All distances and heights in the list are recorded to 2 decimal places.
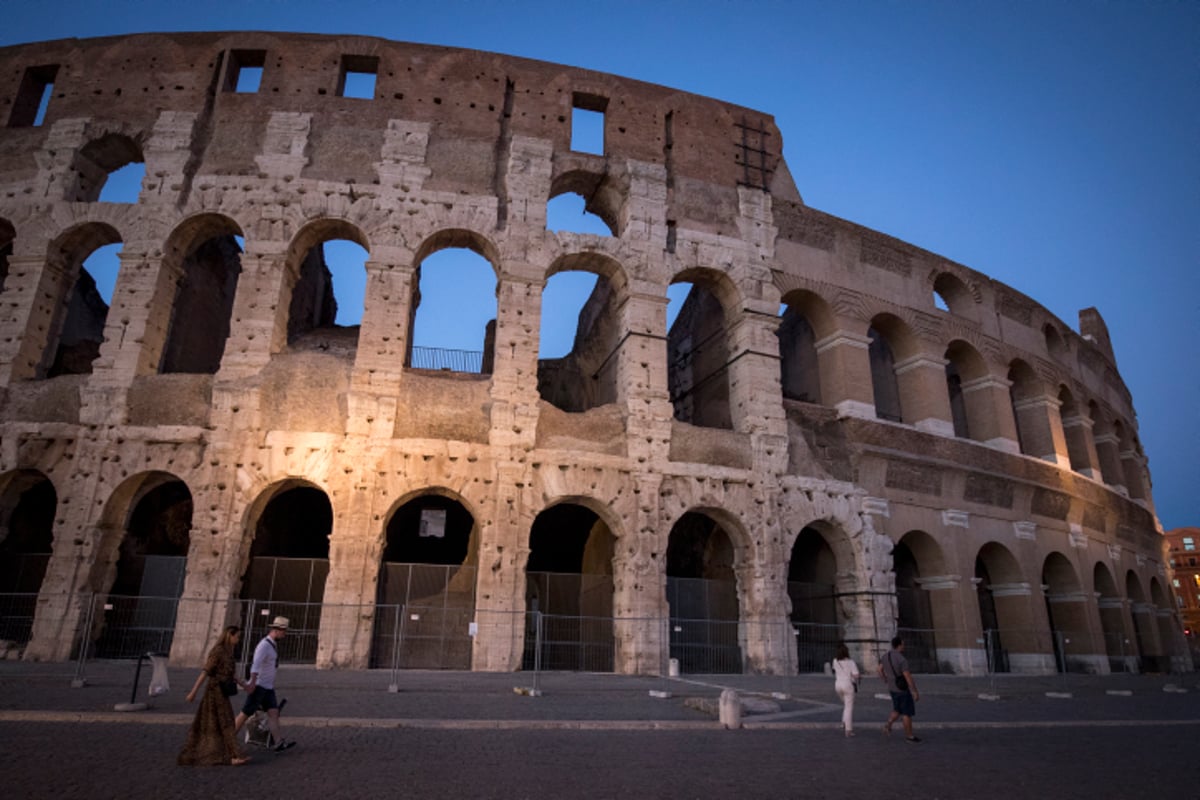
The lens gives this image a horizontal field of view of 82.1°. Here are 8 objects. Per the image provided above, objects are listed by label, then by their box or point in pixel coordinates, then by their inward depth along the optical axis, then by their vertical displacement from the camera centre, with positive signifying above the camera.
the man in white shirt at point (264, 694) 5.51 -0.63
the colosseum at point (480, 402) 12.93 +4.37
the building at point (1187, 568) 61.34 +6.33
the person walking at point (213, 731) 4.86 -0.82
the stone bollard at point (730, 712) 7.16 -0.86
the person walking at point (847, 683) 7.02 -0.53
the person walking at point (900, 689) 6.88 -0.56
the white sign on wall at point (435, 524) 15.31 +1.99
